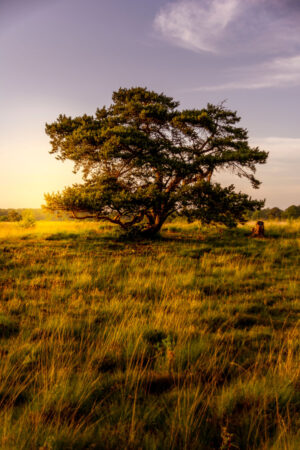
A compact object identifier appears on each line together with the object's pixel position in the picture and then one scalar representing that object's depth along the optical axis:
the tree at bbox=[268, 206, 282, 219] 74.19
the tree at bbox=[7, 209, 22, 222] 36.51
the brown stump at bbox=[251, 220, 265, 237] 15.77
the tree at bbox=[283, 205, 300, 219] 69.79
